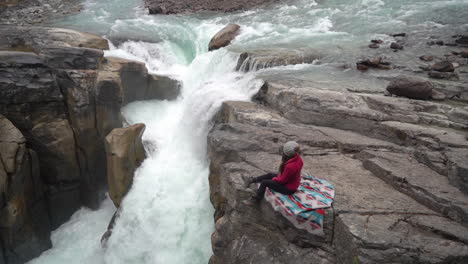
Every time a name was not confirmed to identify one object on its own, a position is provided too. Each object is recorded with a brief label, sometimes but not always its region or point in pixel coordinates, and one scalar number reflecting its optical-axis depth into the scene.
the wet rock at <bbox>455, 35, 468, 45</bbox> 17.87
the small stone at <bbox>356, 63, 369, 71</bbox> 15.31
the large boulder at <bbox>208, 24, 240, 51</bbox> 21.16
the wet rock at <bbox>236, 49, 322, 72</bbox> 15.76
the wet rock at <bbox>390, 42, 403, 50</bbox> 18.08
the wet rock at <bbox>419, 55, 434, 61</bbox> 16.22
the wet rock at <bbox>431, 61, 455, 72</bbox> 14.19
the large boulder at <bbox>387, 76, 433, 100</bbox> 11.27
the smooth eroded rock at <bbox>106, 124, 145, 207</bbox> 11.11
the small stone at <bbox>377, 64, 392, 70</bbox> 15.47
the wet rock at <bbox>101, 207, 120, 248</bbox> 10.41
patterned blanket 5.59
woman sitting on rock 5.78
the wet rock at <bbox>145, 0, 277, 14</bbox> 31.83
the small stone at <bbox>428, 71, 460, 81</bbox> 13.76
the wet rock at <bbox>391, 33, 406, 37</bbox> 20.09
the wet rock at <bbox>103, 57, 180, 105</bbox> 14.16
